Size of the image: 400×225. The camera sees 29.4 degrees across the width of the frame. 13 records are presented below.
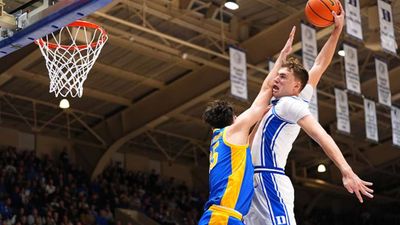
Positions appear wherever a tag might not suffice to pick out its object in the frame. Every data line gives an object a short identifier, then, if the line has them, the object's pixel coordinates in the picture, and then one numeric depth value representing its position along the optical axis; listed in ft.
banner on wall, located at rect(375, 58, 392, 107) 63.82
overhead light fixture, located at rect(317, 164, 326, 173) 107.86
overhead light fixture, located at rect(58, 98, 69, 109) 77.24
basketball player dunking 17.97
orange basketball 20.67
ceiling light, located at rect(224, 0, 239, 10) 59.93
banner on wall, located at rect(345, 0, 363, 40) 52.42
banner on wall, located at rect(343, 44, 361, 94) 59.72
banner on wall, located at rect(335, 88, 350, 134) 64.80
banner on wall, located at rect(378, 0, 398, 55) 55.52
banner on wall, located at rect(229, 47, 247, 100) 60.44
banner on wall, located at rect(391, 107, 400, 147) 68.69
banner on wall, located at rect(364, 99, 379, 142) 66.08
